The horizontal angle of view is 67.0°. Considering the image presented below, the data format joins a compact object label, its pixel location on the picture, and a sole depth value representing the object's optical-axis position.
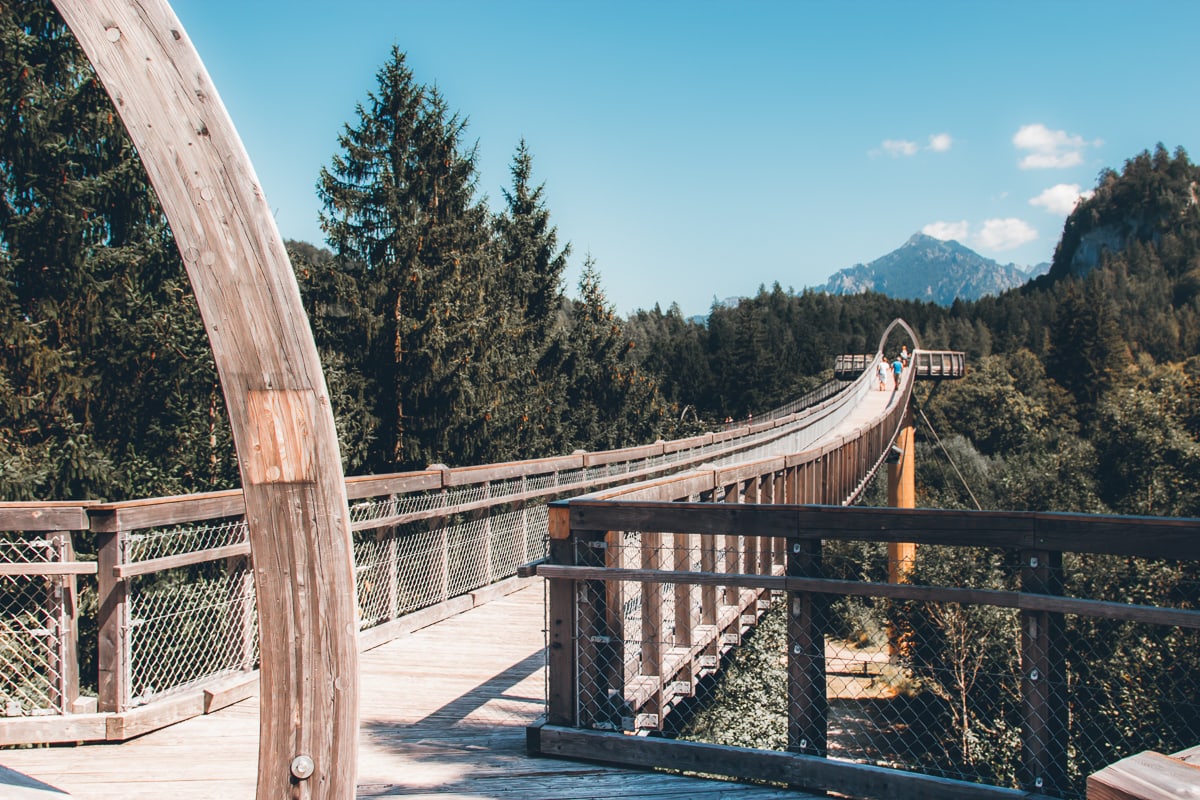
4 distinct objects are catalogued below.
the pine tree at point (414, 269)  23.17
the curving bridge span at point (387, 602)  1.96
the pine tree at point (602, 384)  35.81
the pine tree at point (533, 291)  30.81
